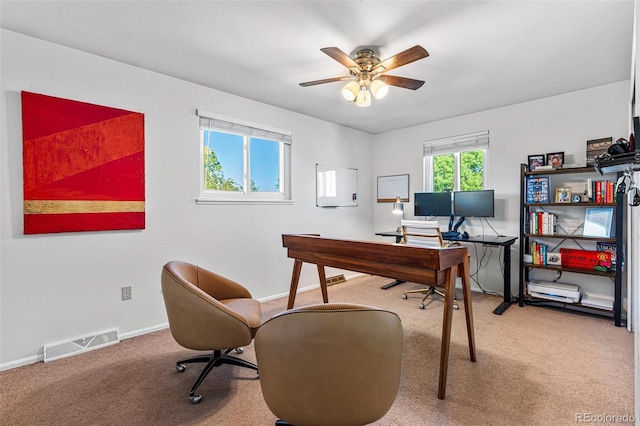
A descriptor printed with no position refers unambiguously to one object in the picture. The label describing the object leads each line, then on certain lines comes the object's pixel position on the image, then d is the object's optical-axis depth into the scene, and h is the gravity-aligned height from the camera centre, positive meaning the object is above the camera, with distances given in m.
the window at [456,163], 4.15 +0.61
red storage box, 3.07 -0.58
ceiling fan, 2.31 +1.04
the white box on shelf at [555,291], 3.22 -0.97
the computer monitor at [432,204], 4.13 +0.01
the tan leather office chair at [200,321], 1.81 -0.70
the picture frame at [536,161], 3.53 +0.51
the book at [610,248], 3.02 -0.47
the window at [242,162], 3.34 +0.55
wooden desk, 1.81 -0.40
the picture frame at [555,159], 3.40 +0.51
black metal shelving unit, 2.94 -0.40
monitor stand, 3.90 -0.36
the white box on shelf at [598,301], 3.09 -1.03
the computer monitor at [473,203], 3.76 +0.01
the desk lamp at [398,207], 4.68 -0.03
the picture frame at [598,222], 3.07 -0.20
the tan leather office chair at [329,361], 1.14 -0.61
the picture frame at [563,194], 3.29 +0.10
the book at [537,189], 3.41 +0.17
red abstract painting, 2.29 +0.35
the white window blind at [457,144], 4.09 +0.88
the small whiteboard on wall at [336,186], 4.45 +0.31
